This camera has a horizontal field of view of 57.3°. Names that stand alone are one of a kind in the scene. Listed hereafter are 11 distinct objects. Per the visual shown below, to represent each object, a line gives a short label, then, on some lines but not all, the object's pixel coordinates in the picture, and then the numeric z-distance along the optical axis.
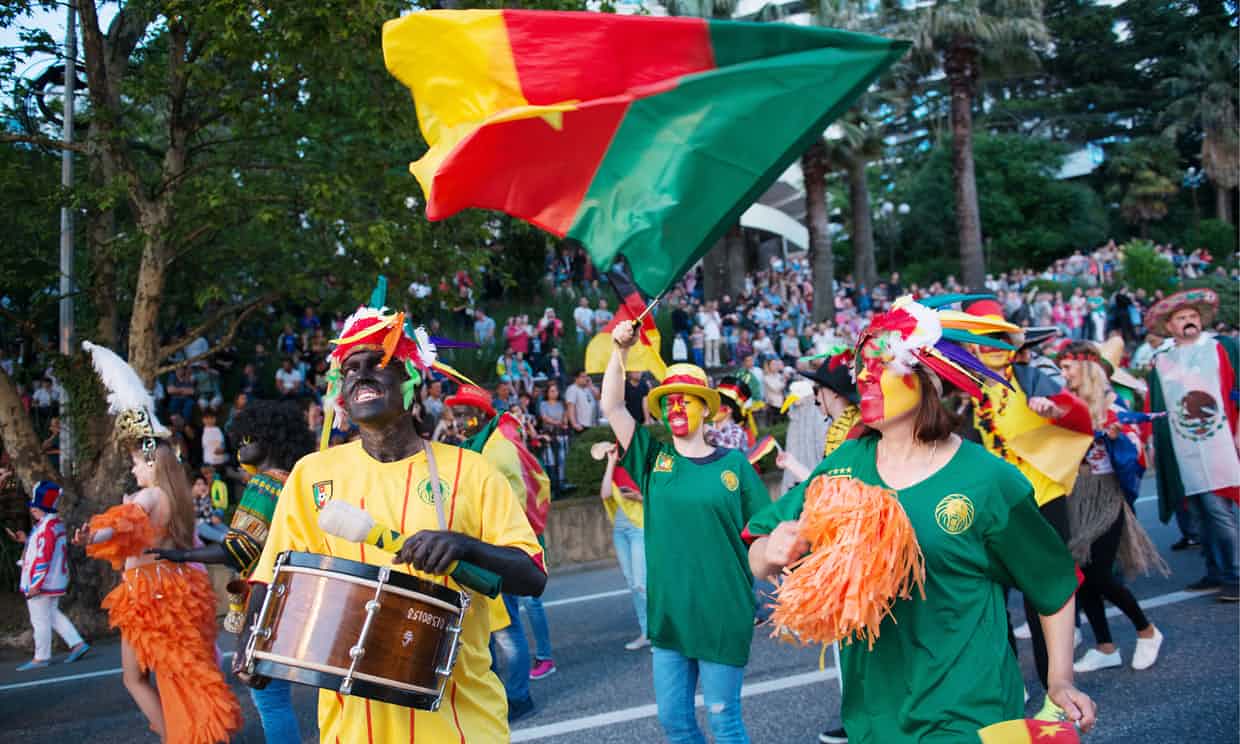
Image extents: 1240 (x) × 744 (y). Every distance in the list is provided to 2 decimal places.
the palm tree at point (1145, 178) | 47.66
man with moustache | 8.70
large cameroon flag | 4.47
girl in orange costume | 6.01
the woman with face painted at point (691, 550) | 4.95
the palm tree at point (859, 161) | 31.48
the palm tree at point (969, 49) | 29.09
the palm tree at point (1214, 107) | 48.62
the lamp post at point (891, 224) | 46.38
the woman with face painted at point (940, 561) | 3.30
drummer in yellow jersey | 3.48
